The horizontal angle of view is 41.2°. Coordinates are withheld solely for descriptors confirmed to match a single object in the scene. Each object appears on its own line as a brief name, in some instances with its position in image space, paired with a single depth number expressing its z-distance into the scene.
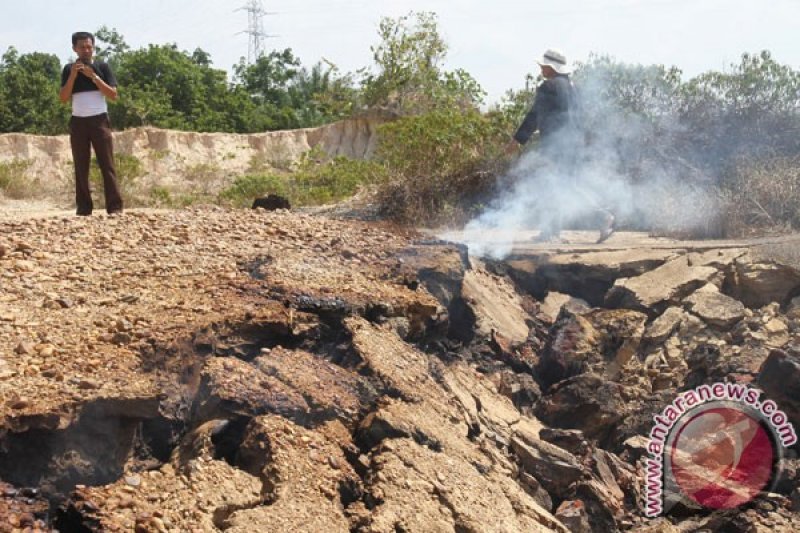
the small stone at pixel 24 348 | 4.92
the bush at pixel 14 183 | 13.18
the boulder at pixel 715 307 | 8.65
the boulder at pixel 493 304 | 8.09
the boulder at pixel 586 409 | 7.38
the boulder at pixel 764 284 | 9.09
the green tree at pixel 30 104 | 18.33
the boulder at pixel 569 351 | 8.06
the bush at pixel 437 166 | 10.55
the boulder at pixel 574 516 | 5.87
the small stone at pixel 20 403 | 4.45
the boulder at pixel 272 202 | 8.89
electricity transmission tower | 32.22
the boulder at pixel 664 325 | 8.58
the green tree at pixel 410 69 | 16.75
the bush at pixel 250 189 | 12.73
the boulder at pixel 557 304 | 9.11
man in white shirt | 7.67
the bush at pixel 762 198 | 10.48
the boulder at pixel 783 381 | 7.11
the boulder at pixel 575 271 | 9.32
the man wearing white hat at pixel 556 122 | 9.44
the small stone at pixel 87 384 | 4.68
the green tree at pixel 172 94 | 19.02
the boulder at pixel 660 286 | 8.88
